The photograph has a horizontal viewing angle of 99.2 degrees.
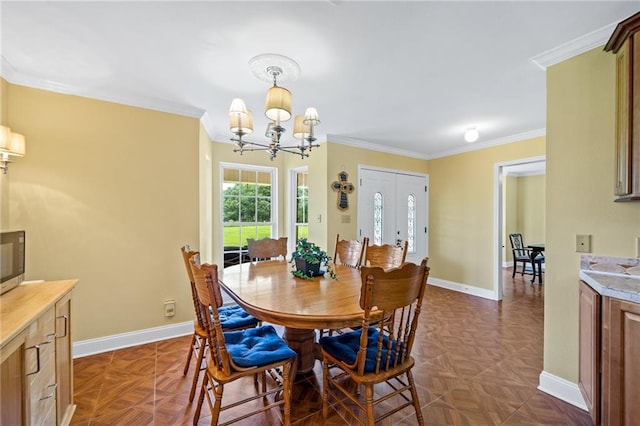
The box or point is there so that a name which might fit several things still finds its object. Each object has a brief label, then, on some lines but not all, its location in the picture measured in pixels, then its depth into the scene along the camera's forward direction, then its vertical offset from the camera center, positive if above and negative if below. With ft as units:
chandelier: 6.57 +2.67
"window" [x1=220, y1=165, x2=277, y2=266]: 14.08 +0.34
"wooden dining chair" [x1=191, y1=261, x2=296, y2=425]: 4.62 -2.76
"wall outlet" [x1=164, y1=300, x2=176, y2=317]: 9.59 -3.35
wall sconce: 6.77 +1.73
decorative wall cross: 13.80 +1.27
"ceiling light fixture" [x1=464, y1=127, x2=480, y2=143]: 11.93 +3.47
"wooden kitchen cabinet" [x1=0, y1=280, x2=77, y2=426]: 3.59 -2.20
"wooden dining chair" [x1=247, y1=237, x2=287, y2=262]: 10.30 -1.37
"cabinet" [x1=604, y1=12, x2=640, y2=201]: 4.96 +2.00
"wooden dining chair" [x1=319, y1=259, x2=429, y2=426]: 4.45 -2.63
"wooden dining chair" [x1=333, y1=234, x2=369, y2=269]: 9.51 -1.44
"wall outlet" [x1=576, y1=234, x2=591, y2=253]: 6.12 -0.68
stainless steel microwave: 4.77 -0.86
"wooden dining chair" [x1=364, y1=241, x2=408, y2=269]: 8.57 -1.39
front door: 14.99 +0.29
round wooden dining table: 4.72 -1.77
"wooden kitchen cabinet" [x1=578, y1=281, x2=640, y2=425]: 4.27 -2.47
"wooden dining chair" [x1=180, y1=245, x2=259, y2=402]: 6.10 -2.83
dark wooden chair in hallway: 17.89 -2.89
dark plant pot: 7.50 -1.53
